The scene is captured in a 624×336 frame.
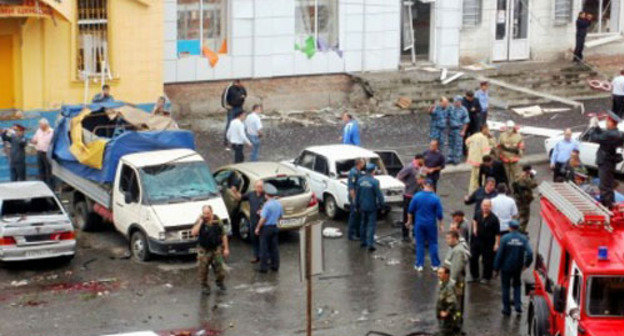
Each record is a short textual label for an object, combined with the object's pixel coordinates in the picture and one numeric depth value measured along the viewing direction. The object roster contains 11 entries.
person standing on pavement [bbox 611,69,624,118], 35.22
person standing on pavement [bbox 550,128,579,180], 27.30
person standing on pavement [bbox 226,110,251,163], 28.73
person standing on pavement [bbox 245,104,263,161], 29.27
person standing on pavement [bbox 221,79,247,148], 31.73
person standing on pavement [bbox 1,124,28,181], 27.17
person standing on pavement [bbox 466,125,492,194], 26.94
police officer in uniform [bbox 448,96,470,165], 29.78
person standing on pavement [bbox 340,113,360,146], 28.75
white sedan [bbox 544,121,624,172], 29.59
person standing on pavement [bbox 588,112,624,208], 23.98
